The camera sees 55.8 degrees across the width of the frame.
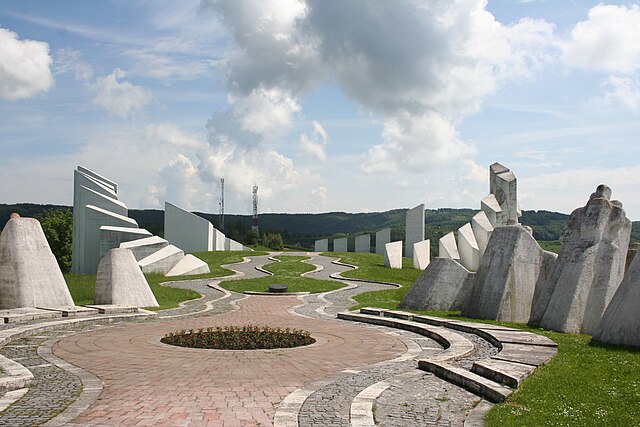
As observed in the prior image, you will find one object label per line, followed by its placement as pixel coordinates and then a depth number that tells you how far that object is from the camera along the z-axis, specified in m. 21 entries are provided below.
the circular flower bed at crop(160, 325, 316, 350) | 11.61
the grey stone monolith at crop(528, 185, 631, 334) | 12.38
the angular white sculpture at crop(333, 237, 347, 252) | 59.56
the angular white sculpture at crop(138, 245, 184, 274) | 32.06
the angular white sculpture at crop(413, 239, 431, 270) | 39.19
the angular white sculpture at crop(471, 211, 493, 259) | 39.66
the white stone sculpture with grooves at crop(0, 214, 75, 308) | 16.34
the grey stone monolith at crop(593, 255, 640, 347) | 9.85
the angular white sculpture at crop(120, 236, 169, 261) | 32.28
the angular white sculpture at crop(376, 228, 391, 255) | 55.47
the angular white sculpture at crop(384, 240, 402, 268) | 38.88
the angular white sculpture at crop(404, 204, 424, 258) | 48.19
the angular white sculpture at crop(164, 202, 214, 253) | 49.31
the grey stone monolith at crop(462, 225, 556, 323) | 14.75
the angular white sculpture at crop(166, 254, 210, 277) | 33.06
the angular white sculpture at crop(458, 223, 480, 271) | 39.69
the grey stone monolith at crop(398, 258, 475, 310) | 17.42
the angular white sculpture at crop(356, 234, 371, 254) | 61.02
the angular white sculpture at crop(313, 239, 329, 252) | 64.31
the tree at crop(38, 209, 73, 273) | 45.49
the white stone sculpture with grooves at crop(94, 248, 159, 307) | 18.73
